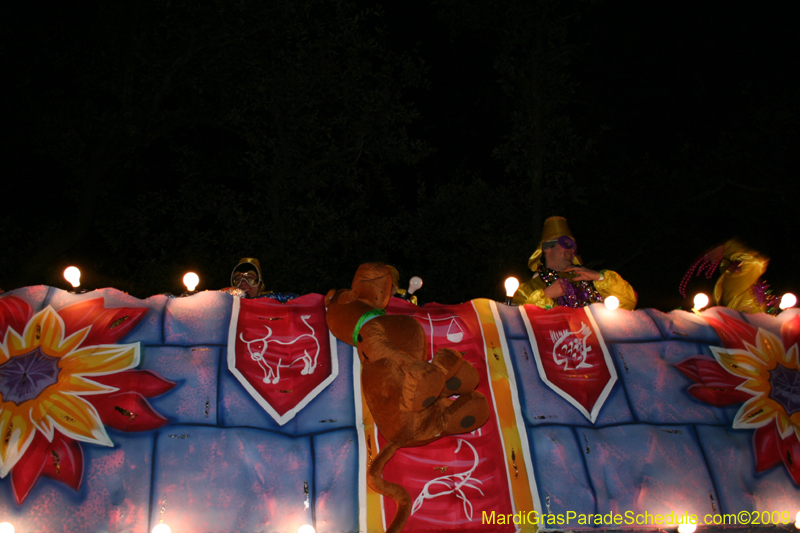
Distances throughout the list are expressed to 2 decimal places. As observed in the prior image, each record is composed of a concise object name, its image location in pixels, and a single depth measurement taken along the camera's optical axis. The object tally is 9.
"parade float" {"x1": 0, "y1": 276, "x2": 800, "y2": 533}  2.08
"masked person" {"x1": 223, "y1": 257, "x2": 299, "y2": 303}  4.13
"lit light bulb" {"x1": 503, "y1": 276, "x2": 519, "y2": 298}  2.82
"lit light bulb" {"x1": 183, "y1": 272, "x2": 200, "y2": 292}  2.84
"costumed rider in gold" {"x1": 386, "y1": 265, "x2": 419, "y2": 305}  2.50
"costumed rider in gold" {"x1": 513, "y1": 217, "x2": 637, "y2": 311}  3.18
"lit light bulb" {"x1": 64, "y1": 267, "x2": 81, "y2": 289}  2.56
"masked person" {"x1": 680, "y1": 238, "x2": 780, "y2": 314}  3.26
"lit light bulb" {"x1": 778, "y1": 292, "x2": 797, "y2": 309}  3.00
